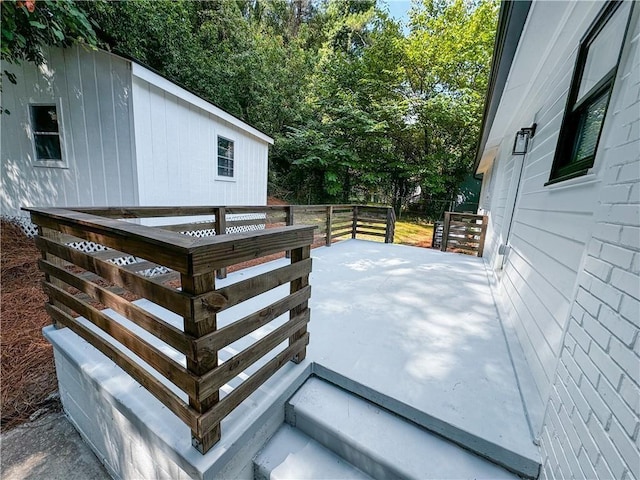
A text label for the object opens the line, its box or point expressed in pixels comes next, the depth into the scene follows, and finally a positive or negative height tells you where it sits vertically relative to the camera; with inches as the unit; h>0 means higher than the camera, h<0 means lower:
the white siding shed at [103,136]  177.0 +30.6
